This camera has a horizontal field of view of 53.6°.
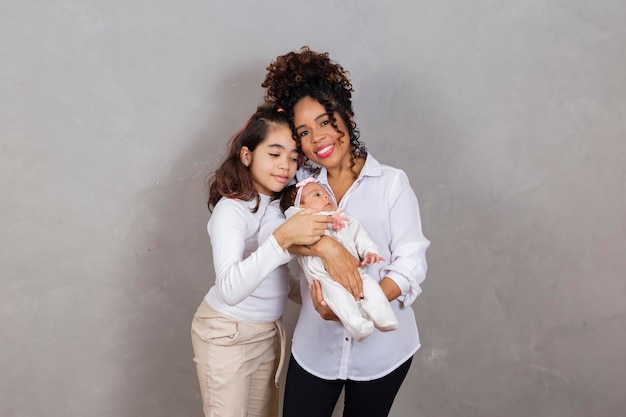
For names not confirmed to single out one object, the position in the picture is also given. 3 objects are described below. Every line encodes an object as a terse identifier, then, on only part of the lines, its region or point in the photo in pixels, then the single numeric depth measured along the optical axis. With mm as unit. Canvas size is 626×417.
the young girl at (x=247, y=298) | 2164
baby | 1839
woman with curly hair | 2096
